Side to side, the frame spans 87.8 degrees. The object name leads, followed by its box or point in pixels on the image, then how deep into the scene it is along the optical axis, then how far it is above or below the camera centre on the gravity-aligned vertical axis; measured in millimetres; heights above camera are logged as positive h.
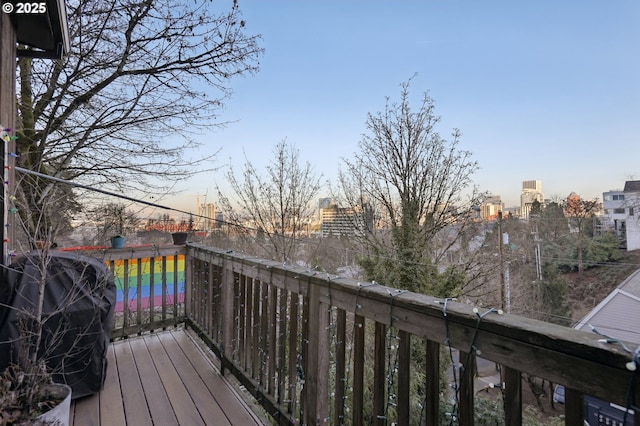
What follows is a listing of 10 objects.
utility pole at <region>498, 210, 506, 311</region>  9158 -1217
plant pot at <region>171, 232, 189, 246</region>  3354 -192
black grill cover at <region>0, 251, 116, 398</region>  1790 -550
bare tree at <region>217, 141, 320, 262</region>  9719 +641
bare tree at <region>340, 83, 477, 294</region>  8531 +1136
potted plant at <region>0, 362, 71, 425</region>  1334 -798
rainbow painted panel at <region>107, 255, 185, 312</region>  3188 -632
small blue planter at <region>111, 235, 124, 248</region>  3182 -221
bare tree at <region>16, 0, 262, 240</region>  4008 +1720
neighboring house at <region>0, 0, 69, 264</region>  2016 +1362
